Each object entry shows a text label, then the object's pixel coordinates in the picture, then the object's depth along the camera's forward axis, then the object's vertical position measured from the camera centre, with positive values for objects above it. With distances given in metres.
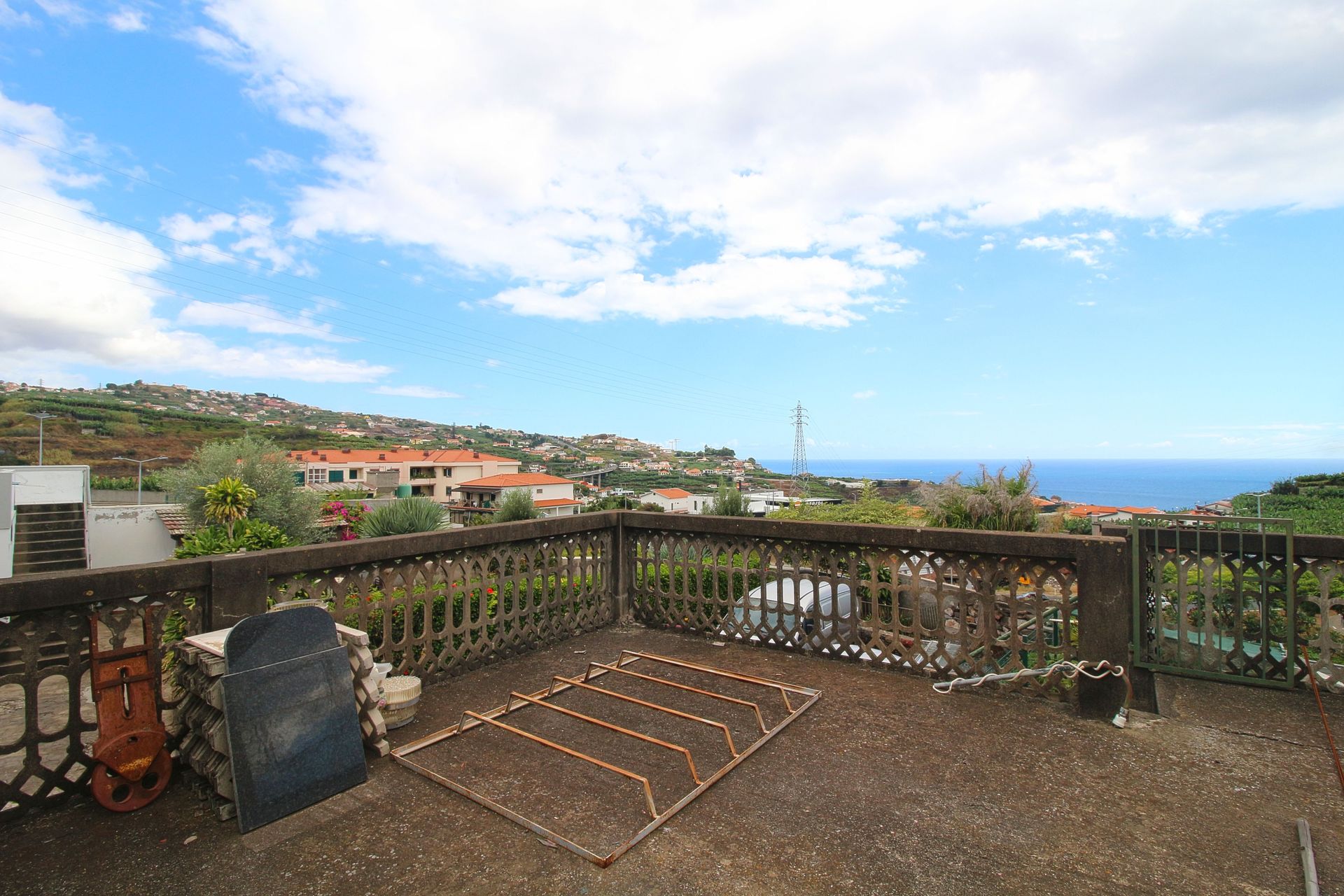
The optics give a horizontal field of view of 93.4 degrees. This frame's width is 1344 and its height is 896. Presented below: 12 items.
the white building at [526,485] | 71.62 -3.01
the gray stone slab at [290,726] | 2.68 -1.16
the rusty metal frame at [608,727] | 2.60 -1.49
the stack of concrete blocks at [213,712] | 2.72 -1.16
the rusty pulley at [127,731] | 2.75 -1.19
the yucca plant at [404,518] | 12.25 -1.05
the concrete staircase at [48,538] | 18.95 -2.21
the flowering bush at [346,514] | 22.28 -1.84
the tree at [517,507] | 19.73 -1.33
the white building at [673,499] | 65.38 -3.64
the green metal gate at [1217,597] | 3.86 -0.83
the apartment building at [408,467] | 76.38 -0.21
